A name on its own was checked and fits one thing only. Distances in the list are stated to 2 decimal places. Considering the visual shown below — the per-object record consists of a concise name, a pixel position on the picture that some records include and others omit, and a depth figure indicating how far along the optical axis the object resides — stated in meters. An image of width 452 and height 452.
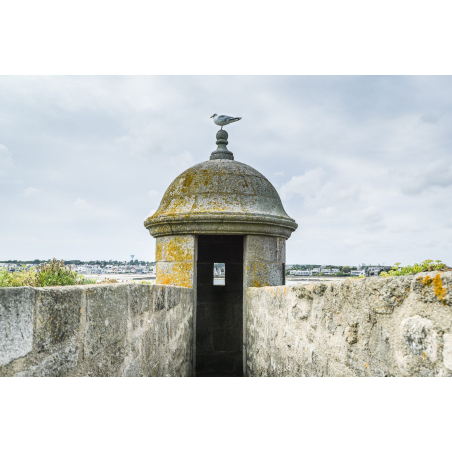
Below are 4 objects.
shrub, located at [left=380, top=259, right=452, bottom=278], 6.02
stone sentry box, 4.47
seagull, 5.37
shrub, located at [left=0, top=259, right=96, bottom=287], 7.63
